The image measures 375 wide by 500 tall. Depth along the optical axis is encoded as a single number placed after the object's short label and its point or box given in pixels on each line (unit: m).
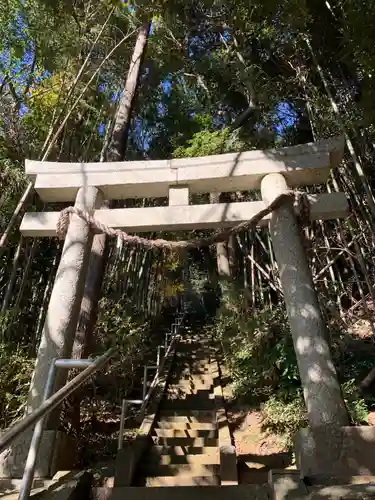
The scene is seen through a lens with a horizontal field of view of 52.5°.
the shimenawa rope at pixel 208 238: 3.29
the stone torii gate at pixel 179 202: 3.18
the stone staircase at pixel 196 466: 2.06
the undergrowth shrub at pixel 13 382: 3.49
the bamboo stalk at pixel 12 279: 4.25
